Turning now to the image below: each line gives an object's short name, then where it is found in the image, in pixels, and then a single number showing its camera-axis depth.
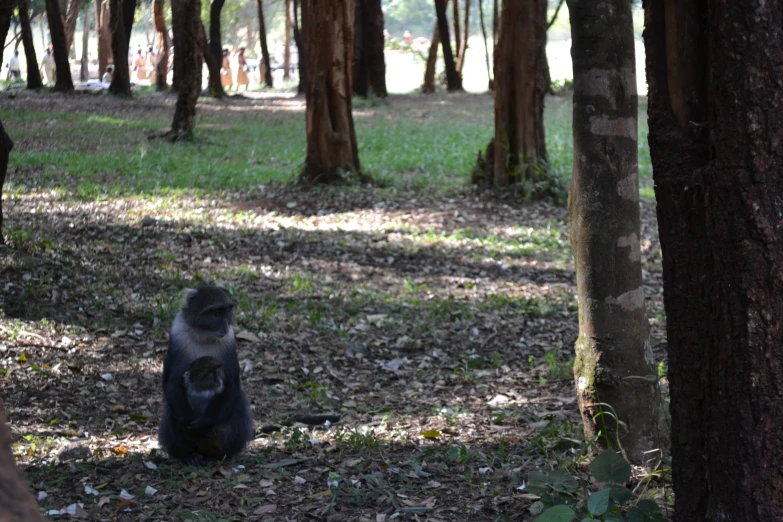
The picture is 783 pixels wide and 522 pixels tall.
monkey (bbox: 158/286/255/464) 4.64
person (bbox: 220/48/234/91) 40.56
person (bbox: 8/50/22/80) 35.11
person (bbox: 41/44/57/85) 34.28
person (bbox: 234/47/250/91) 36.50
